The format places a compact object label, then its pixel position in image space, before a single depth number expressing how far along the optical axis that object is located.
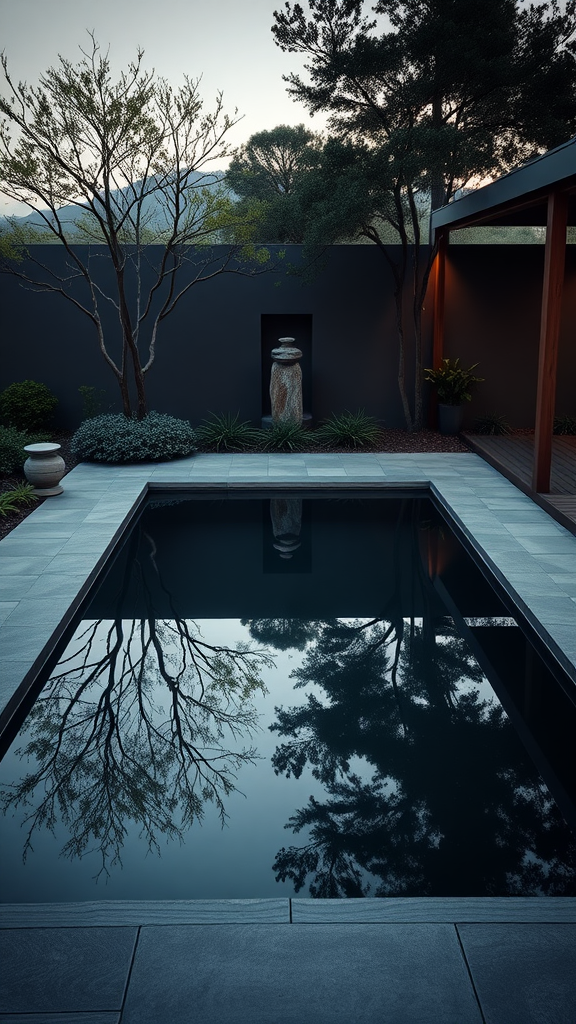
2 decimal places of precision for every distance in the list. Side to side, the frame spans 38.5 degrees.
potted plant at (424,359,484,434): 11.52
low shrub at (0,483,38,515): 8.16
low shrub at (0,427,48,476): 9.41
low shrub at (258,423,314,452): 11.24
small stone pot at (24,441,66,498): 8.57
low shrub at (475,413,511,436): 11.84
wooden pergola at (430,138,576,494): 6.84
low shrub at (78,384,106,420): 11.67
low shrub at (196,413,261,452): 11.33
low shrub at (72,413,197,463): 10.38
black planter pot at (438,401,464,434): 11.62
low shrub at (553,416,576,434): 11.51
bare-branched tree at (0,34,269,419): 9.13
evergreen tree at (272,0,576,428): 9.52
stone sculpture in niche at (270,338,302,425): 11.39
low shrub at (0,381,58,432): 11.24
